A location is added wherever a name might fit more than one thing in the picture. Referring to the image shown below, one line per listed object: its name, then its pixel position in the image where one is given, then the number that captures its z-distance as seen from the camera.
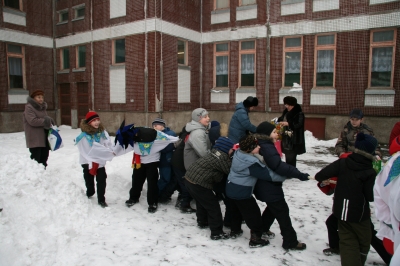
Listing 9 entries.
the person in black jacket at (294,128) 5.99
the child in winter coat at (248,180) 3.67
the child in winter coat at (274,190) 3.67
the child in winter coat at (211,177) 4.07
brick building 11.95
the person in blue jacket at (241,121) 5.79
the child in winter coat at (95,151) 5.03
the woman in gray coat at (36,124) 5.70
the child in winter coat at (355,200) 3.03
